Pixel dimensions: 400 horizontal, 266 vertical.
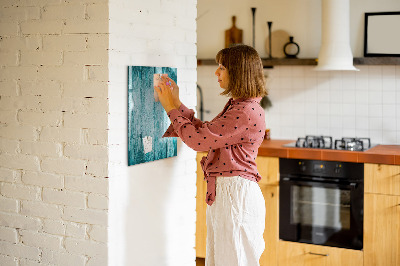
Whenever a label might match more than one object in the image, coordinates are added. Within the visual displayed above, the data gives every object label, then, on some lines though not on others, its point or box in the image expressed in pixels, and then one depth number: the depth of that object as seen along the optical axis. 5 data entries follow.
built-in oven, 3.98
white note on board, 2.77
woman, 2.60
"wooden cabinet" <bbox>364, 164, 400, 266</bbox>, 3.84
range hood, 4.30
